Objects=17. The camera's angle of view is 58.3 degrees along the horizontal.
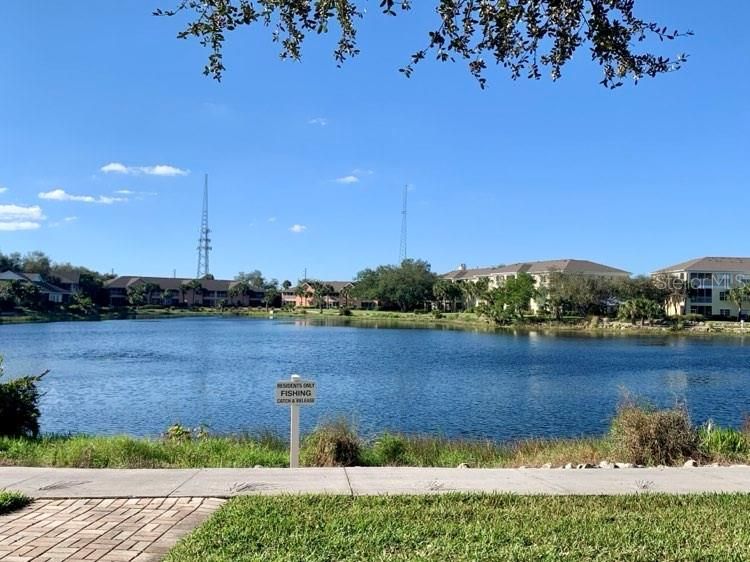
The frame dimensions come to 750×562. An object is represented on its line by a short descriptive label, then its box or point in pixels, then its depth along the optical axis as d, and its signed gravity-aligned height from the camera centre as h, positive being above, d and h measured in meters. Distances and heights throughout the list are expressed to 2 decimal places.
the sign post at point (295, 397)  9.85 -1.34
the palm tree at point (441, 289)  139.38 +3.78
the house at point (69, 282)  143.25 +4.95
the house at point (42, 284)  118.20 +3.89
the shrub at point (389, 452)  11.54 -2.62
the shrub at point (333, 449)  10.72 -2.30
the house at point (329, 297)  169.88 +2.50
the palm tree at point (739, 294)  99.43 +2.28
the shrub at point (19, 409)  13.36 -2.09
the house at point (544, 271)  114.25 +6.96
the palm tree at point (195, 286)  169.18 +5.06
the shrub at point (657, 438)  10.61 -2.07
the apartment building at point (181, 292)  155.93 +3.49
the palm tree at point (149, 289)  156.50 +3.92
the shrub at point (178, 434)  13.76 -2.71
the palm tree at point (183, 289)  168.75 +4.23
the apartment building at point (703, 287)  106.75 +3.47
